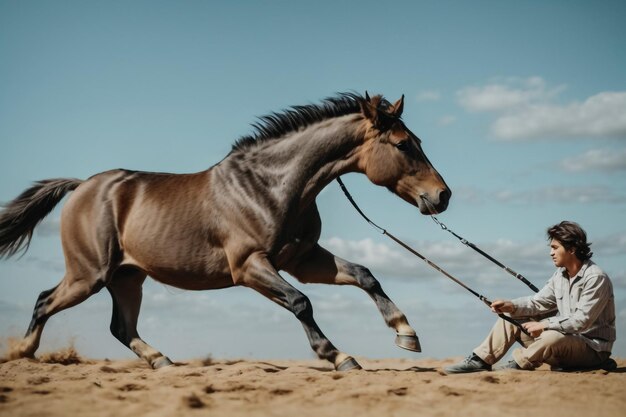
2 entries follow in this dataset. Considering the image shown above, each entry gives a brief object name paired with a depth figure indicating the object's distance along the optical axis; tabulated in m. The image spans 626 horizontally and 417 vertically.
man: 6.22
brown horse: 7.06
